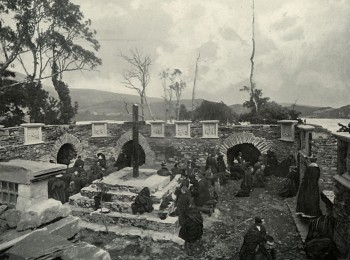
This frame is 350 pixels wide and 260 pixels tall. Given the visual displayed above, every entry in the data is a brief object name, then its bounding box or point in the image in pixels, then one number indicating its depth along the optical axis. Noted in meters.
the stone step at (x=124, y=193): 9.36
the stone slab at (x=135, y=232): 7.69
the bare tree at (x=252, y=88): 21.12
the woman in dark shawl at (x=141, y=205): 8.70
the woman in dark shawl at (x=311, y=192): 7.91
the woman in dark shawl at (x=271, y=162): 13.44
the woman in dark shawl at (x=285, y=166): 12.77
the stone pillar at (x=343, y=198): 5.33
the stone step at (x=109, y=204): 9.05
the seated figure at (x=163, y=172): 11.05
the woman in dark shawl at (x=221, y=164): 13.37
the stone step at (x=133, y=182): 9.71
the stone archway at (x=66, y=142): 14.87
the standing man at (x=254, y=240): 5.87
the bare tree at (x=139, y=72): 24.62
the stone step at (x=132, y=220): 8.12
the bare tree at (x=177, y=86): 27.05
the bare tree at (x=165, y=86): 26.98
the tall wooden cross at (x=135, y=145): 10.76
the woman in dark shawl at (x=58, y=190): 9.91
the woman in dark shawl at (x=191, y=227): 7.57
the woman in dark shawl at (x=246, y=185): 10.88
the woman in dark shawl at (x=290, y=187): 10.62
